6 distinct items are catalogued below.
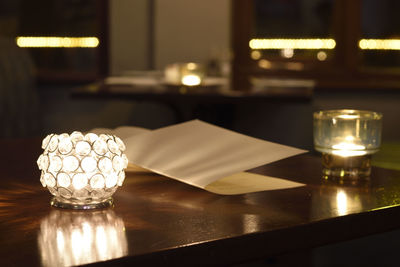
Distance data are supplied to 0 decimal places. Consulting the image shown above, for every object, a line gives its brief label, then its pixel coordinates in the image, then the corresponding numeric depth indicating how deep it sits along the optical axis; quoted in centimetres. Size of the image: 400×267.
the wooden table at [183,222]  94
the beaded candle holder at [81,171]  109
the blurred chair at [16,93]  370
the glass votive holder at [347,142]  126
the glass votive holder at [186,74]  304
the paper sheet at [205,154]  120
